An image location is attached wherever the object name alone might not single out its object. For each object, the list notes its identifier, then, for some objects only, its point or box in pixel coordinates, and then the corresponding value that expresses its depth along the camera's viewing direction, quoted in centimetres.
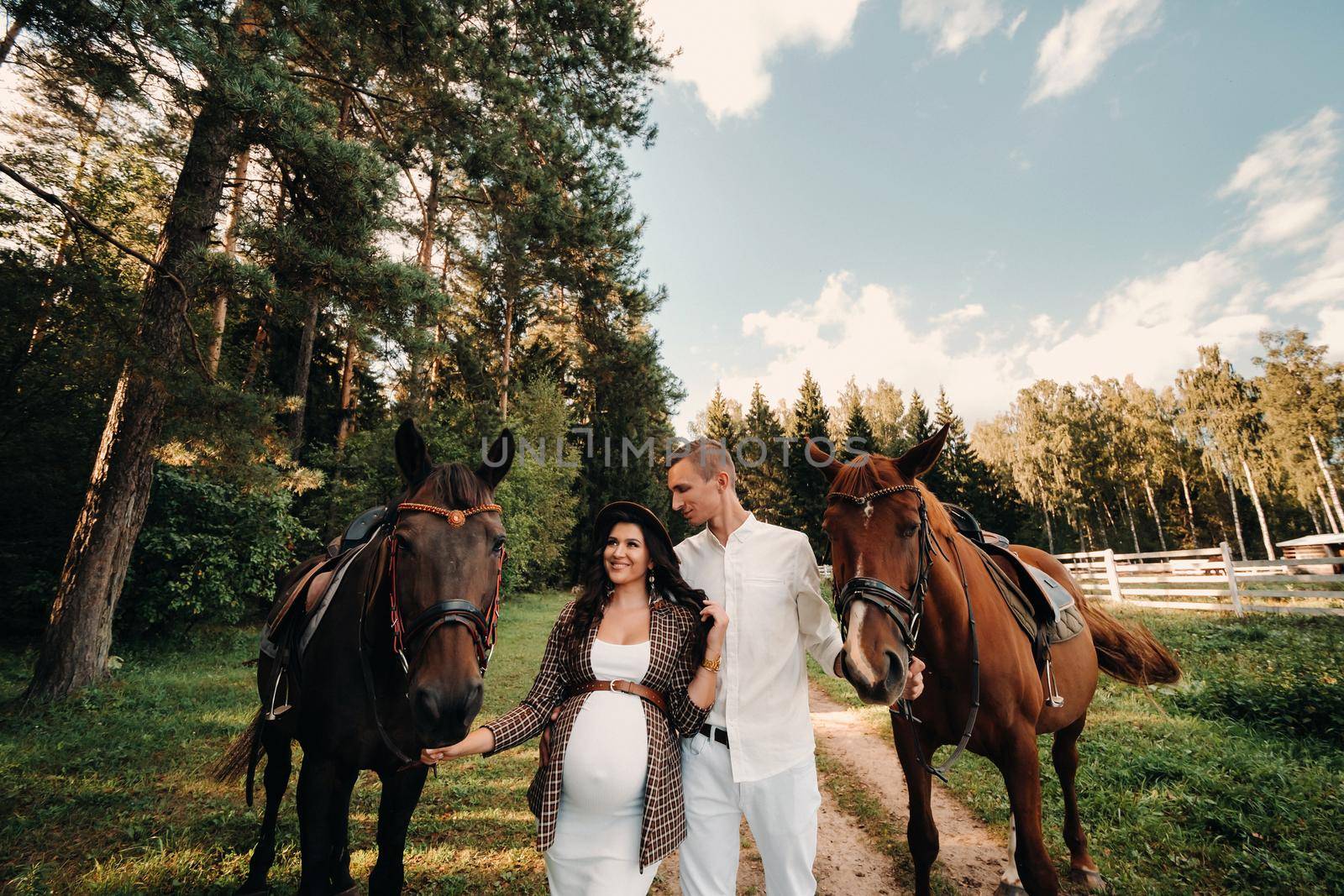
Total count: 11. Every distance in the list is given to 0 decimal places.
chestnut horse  193
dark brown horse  177
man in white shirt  188
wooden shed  1958
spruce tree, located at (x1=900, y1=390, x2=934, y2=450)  3219
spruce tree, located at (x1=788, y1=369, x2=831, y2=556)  3061
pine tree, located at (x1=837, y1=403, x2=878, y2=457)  3011
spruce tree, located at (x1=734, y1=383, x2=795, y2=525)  3378
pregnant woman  167
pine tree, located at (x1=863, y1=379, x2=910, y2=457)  3481
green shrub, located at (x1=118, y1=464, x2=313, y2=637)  870
